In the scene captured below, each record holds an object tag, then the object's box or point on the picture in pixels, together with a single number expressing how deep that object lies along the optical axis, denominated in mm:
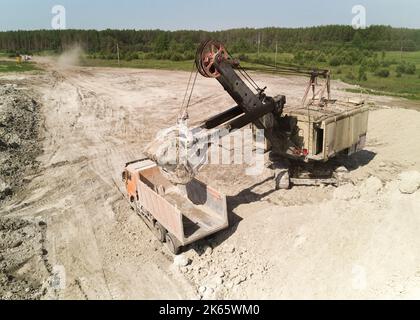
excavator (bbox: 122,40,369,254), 10641
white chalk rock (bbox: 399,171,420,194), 11500
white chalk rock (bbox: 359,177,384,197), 12055
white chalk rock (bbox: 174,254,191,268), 10052
